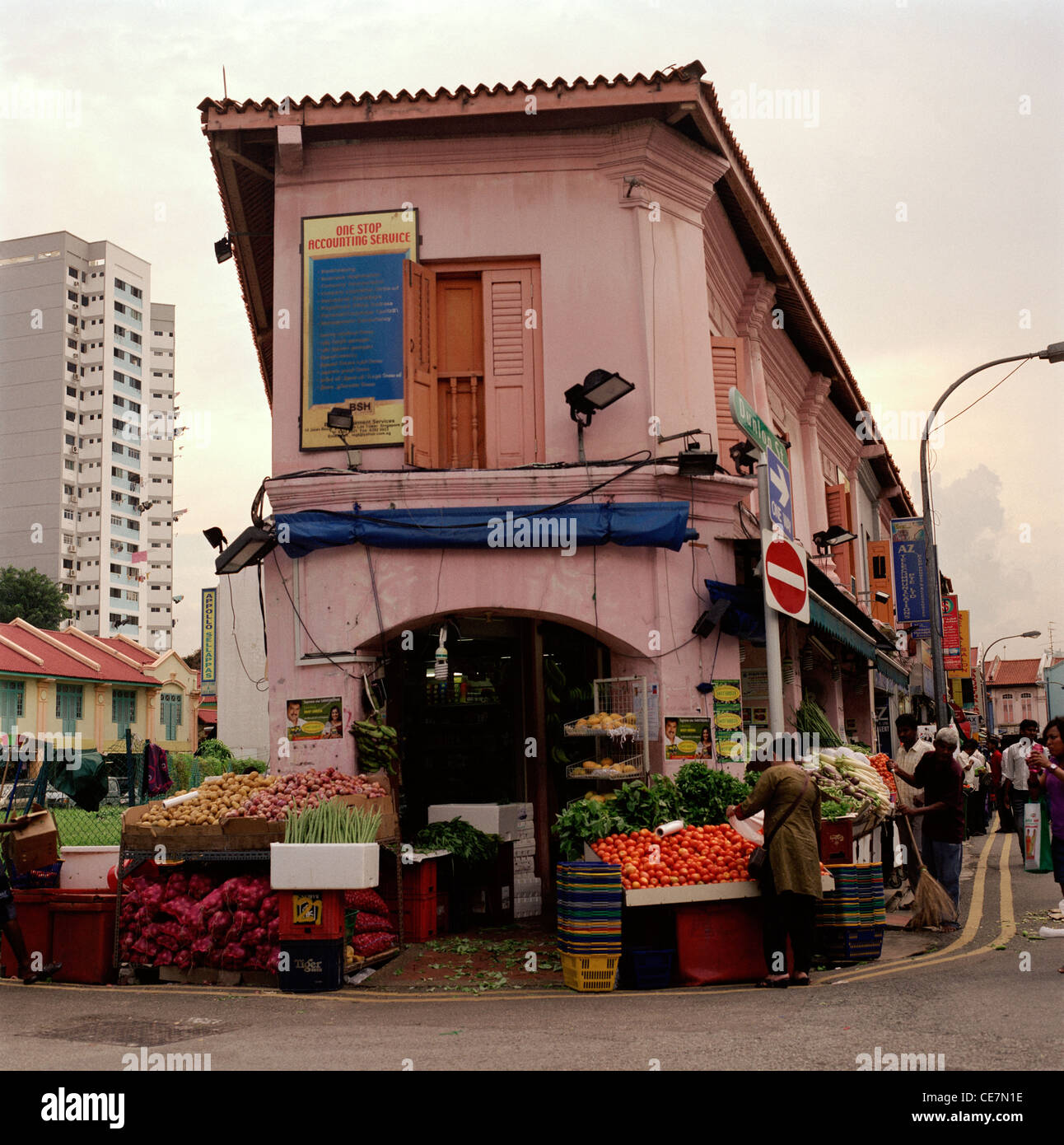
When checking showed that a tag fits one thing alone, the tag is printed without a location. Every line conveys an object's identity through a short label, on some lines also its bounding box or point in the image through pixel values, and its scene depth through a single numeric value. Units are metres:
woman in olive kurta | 8.73
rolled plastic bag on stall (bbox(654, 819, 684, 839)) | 9.41
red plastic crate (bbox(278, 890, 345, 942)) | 9.12
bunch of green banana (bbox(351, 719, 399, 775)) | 11.61
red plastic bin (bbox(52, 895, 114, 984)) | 10.16
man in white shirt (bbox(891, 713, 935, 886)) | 12.80
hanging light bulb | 14.09
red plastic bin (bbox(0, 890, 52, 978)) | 10.37
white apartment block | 98.31
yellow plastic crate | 8.84
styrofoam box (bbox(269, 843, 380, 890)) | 9.03
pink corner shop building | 11.77
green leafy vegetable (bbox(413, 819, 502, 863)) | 11.67
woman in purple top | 9.49
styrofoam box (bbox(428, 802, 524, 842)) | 12.38
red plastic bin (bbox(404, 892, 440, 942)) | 11.12
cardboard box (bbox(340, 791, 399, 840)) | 10.25
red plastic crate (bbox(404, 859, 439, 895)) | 11.13
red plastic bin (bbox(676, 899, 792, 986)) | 9.02
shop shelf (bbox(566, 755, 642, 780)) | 11.10
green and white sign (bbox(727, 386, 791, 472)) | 9.62
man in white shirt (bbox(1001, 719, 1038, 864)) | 18.53
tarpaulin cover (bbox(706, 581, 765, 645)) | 11.95
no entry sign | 10.01
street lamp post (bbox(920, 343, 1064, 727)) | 18.81
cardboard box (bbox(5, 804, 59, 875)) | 10.38
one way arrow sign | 10.62
